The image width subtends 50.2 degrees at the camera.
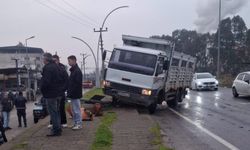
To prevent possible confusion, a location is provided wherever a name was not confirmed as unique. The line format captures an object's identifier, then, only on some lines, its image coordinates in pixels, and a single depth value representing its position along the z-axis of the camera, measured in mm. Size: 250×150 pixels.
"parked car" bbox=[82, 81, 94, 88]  46719
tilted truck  9789
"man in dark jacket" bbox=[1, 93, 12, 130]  12711
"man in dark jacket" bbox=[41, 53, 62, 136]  5636
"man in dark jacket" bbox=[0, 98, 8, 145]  7531
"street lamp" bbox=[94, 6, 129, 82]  25433
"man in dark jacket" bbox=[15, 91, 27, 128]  13041
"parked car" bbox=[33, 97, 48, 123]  13188
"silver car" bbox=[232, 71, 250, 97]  14390
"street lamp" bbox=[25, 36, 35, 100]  28805
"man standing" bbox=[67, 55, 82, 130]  6286
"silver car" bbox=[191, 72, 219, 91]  20931
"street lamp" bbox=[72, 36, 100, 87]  27709
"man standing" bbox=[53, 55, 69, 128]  5836
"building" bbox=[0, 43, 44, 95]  32486
